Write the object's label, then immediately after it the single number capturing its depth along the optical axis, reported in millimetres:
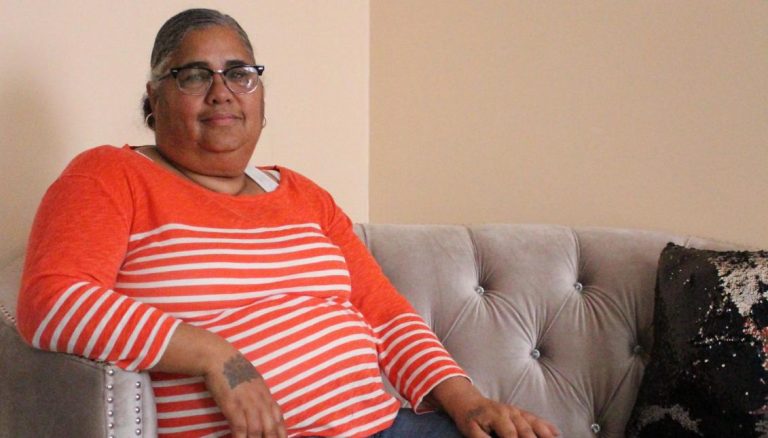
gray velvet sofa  1700
